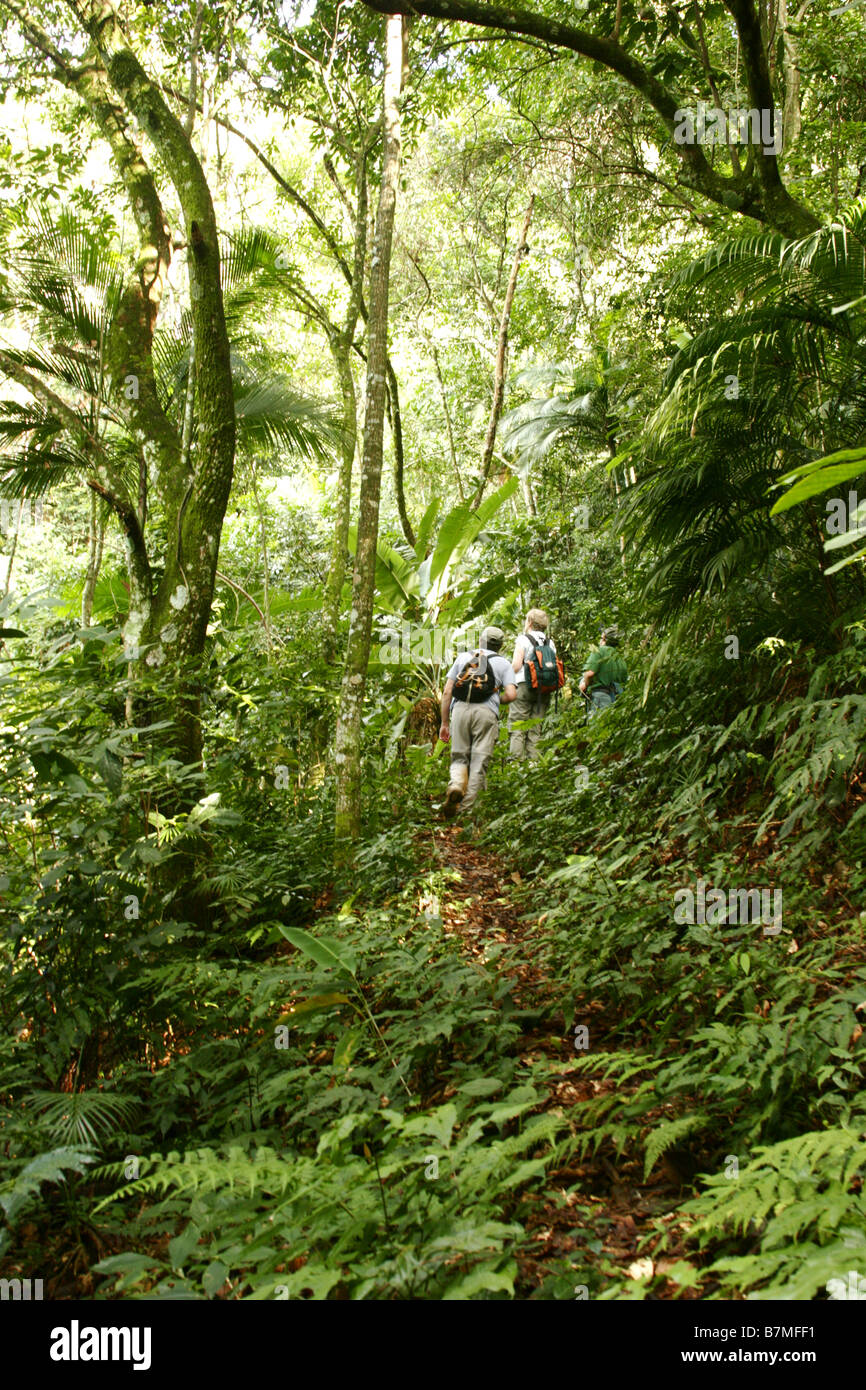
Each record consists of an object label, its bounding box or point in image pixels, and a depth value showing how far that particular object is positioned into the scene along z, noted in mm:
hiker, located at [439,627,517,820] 7684
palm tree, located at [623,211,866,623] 4746
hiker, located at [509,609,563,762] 8992
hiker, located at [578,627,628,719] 8844
